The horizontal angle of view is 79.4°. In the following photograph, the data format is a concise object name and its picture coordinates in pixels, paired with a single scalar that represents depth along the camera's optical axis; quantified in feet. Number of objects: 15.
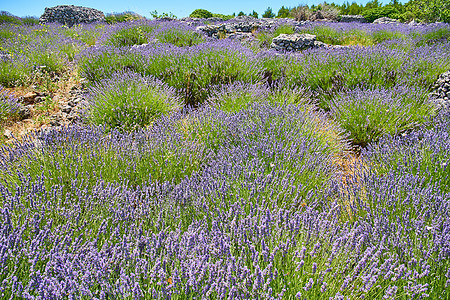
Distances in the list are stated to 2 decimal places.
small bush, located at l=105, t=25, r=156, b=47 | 25.48
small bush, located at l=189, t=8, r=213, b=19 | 64.75
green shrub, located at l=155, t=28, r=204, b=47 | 25.80
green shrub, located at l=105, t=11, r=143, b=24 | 56.13
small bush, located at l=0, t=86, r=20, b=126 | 13.16
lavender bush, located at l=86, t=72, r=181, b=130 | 12.19
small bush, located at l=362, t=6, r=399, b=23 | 63.57
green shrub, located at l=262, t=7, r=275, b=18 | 82.72
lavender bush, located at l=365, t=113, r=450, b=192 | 7.54
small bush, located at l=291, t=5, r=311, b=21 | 62.28
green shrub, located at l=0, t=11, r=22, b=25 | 46.95
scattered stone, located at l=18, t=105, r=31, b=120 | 14.17
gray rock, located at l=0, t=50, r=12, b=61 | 18.47
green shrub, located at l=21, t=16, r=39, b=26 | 53.97
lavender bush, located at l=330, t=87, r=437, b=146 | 11.51
